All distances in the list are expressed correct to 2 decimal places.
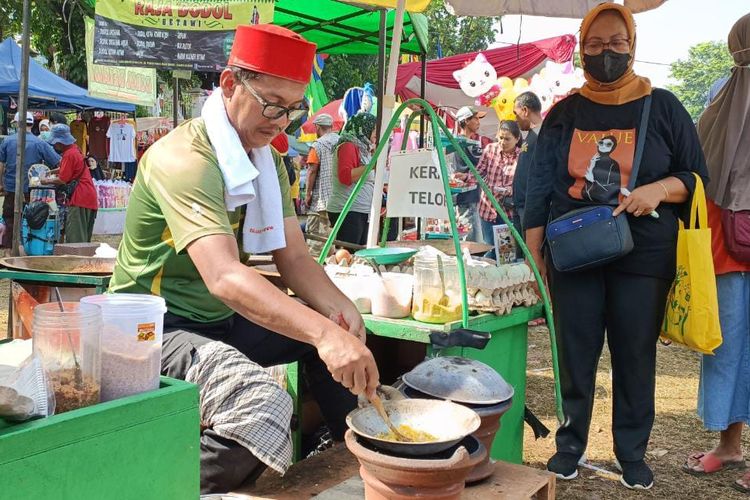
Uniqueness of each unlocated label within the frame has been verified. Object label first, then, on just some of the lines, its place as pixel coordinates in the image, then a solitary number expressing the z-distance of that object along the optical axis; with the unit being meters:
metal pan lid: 2.07
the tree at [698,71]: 73.81
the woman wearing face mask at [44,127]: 11.71
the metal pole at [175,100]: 7.13
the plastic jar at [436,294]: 2.60
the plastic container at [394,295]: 2.69
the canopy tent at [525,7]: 4.14
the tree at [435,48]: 25.81
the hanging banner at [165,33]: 6.34
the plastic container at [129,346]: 1.41
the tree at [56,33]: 14.11
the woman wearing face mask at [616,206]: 2.93
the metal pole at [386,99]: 3.59
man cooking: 1.79
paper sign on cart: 3.12
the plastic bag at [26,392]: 1.17
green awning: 6.66
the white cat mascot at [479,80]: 12.98
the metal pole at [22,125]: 5.27
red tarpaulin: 13.31
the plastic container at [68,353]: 1.33
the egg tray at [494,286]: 2.70
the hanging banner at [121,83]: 9.53
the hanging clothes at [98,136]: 16.23
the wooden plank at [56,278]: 2.91
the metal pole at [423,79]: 6.91
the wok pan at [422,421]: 1.70
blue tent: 11.91
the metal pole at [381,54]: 5.34
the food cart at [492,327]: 2.55
